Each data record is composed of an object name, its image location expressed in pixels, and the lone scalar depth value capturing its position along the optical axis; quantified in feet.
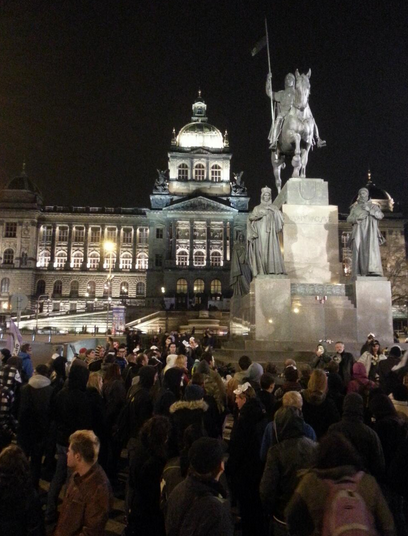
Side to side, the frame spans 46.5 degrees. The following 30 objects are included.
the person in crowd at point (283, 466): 12.17
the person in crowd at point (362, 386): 21.02
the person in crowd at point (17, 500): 9.75
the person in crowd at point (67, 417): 18.99
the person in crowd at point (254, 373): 21.73
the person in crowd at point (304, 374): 23.21
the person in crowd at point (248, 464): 15.52
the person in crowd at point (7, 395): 22.30
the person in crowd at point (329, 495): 8.44
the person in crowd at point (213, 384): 21.18
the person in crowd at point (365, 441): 12.72
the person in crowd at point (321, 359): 29.13
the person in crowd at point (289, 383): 19.54
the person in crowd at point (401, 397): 20.06
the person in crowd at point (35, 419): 21.35
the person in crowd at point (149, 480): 12.49
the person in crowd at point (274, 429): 14.11
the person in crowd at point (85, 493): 10.43
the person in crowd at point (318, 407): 17.52
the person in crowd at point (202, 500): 8.87
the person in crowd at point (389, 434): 12.33
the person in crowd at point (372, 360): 27.25
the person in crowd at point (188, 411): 16.28
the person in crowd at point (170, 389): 19.48
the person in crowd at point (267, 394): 18.30
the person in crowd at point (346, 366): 26.04
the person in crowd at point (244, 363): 24.94
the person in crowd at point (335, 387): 21.08
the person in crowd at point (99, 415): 20.71
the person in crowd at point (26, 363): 31.04
